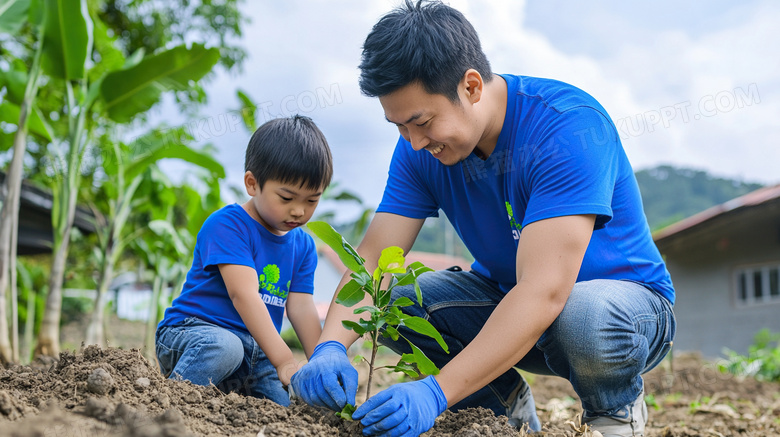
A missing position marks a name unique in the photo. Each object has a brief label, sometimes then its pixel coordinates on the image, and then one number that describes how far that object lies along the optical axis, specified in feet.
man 4.83
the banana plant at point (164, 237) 14.03
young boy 6.04
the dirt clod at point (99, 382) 4.29
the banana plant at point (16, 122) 10.00
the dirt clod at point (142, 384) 4.57
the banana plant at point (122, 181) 12.70
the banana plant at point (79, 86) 10.96
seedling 4.71
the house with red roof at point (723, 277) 30.07
